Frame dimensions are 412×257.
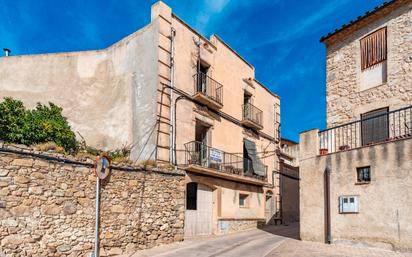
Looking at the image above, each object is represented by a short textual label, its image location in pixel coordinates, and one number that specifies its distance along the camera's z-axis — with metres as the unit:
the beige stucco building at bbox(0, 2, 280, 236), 14.02
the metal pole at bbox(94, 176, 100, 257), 8.98
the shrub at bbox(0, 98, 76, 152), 12.71
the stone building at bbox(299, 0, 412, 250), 9.89
